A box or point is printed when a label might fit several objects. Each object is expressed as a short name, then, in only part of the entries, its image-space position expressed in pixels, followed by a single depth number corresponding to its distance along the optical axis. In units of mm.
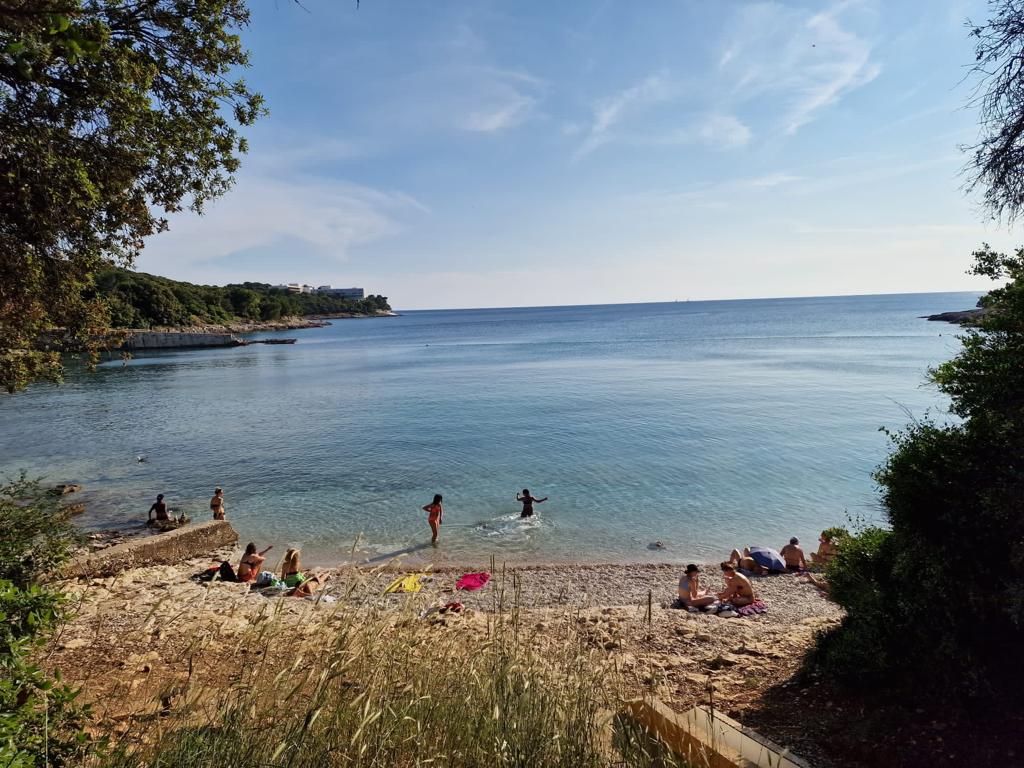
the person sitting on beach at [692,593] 11297
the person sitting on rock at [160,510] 17558
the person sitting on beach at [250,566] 12742
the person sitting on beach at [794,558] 14109
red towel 11602
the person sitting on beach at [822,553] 13102
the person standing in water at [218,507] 17375
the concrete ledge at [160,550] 11812
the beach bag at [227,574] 12734
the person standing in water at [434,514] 16188
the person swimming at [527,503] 17766
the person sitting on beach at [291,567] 12579
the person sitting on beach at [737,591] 11359
